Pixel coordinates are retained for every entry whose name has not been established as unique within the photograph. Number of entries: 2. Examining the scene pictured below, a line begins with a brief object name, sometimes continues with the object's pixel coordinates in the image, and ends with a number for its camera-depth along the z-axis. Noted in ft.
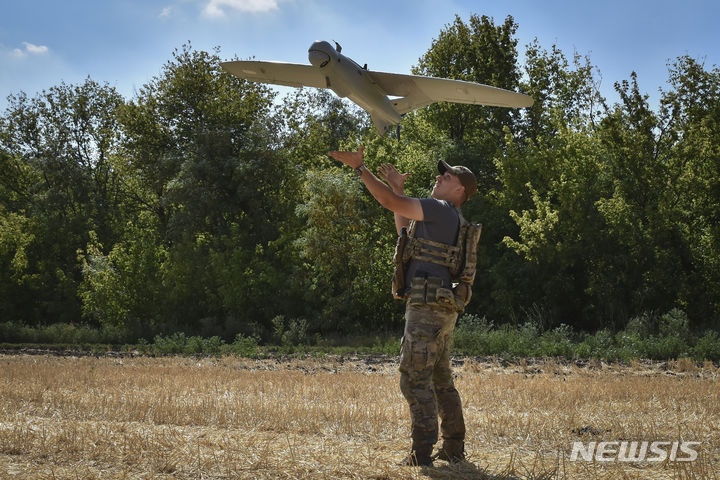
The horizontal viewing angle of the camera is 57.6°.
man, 17.84
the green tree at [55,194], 116.37
